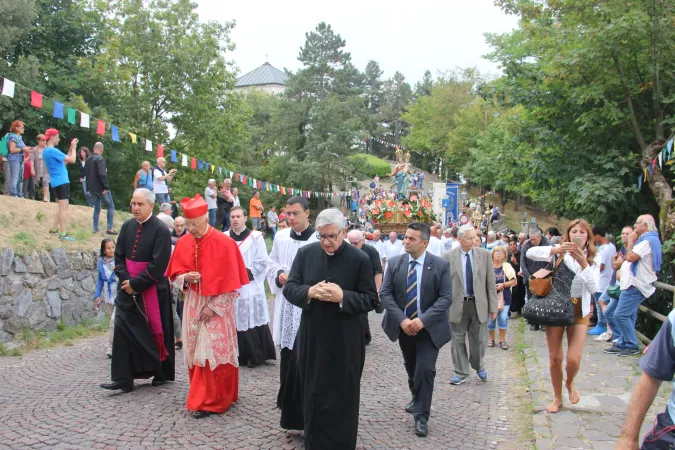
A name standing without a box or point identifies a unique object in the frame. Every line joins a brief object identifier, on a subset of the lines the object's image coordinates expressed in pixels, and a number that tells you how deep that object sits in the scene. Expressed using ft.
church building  309.01
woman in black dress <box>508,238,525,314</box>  45.29
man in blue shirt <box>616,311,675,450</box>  8.55
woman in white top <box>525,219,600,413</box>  19.06
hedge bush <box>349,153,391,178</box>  153.79
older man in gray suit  25.27
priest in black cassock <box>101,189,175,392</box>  21.22
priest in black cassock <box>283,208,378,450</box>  15.07
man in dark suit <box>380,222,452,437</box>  18.70
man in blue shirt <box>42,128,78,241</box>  36.63
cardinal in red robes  19.29
